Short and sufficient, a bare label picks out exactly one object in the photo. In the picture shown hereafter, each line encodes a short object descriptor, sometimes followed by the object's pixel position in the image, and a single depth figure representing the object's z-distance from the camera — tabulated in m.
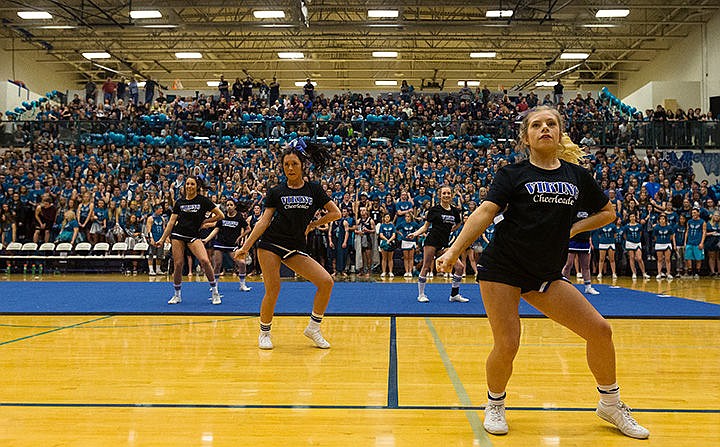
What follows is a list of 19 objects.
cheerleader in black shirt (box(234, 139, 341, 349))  6.40
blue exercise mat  8.92
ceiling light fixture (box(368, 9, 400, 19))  23.45
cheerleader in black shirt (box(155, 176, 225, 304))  9.76
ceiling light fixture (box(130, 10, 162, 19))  23.06
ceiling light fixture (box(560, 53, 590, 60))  28.23
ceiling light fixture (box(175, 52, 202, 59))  29.44
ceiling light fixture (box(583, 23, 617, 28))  24.38
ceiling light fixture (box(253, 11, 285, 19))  22.84
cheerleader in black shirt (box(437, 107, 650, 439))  3.66
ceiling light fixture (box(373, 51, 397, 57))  28.77
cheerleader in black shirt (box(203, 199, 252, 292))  13.98
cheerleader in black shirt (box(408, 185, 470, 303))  10.48
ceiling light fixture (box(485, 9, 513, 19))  24.14
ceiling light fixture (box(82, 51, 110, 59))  27.44
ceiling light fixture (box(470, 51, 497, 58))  28.15
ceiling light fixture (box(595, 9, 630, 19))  22.41
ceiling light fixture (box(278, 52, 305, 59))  29.30
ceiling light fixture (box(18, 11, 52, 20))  23.25
